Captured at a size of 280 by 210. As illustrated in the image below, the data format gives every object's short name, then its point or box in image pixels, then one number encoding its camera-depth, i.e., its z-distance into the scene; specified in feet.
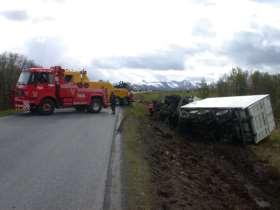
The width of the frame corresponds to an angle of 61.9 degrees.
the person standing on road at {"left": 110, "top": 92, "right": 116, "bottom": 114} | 49.27
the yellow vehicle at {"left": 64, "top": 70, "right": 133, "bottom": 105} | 51.97
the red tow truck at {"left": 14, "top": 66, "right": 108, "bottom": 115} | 43.87
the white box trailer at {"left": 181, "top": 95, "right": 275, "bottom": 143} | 33.72
